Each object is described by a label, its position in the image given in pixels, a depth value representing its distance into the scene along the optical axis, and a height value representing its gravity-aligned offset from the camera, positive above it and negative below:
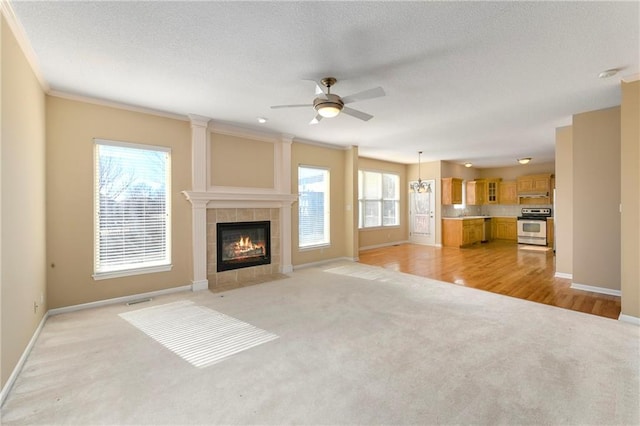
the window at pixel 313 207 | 6.16 +0.11
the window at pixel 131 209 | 3.79 +0.06
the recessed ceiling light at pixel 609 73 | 2.95 +1.45
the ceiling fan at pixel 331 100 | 2.85 +1.17
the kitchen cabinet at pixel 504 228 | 10.16 -0.67
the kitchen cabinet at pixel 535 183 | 9.19 +0.88
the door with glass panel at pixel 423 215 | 9.20 -0.14
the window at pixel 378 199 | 8.41 +0.38
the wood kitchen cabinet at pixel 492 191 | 10.35 +0.71
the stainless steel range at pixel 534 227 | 8.61 -0.53
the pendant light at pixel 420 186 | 9.12 +0.82
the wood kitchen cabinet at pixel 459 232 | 8.65 -0.68
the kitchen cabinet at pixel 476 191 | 10.32 +0.71
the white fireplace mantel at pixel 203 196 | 4.50 +0.27
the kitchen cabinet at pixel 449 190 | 8.95 +0.65
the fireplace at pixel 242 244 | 4.90 -0.59
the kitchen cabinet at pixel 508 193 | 9.99 +0.61
